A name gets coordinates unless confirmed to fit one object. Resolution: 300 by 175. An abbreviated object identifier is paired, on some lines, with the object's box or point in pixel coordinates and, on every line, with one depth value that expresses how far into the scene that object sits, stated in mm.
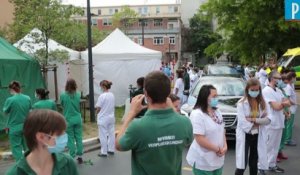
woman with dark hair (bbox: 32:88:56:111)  8586
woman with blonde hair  7012
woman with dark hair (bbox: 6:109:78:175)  2818
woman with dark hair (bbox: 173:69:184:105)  16375
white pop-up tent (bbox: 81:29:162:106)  19672
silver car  10640
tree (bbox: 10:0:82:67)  15672
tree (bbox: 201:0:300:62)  28672
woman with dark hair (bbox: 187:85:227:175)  5293
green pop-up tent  13391
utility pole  15008
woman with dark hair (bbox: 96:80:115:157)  10102
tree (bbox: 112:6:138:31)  76812
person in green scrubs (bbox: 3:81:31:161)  8914
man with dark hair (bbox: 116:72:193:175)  3588
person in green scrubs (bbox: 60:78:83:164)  9328
